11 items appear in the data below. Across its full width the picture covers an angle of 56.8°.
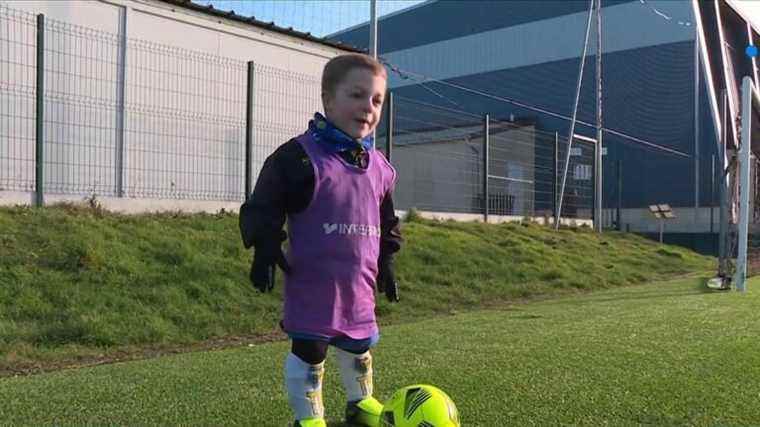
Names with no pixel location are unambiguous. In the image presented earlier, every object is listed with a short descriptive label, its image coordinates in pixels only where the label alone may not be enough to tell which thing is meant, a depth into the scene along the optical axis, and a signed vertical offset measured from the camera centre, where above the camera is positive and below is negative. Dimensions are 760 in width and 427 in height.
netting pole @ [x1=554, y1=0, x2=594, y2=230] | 16.51 +0.94
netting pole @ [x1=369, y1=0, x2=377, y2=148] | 11.26 +3.03
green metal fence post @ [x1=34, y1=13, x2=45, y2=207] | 7.95 +0.99
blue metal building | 25.61 +5.82
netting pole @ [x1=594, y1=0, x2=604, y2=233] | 18.47 +1.04
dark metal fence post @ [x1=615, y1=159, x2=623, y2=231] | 21.42 +0.28
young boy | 2.51 -0.05
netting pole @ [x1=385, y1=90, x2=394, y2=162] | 12.03 +1.45
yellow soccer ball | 2.58 -0.73
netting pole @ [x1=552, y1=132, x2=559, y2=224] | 17.52 +1.13
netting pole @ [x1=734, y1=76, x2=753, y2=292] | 9.14 +0.45
